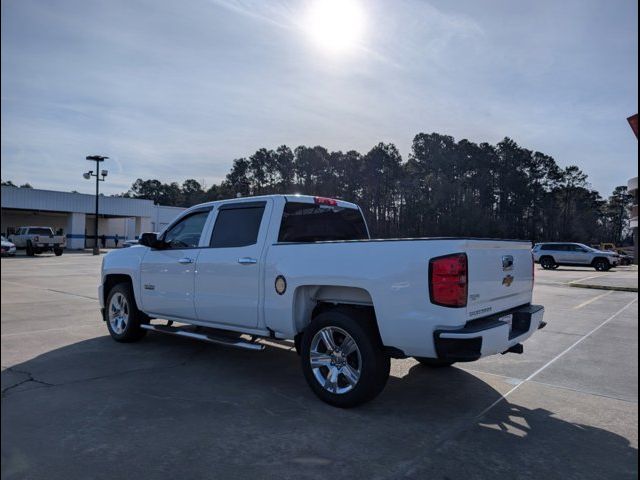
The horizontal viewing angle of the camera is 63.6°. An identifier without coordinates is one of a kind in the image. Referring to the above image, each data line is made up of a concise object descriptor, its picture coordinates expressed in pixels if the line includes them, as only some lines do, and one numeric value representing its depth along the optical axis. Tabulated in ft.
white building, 152.05
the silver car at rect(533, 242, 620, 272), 103.04
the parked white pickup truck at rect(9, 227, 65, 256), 100.32
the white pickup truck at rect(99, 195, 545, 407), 13.50
